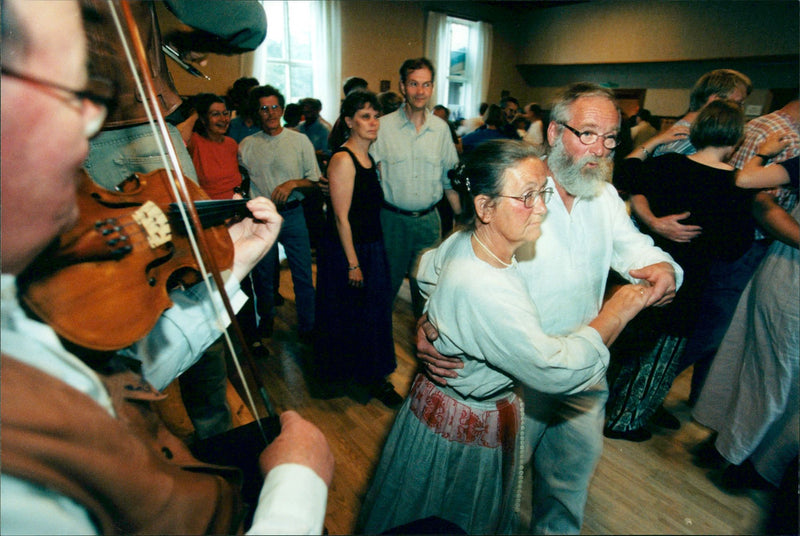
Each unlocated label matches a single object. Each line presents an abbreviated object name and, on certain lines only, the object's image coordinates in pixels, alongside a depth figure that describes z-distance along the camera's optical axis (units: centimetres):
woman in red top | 297
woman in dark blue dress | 228
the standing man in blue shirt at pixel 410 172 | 281
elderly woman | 108
